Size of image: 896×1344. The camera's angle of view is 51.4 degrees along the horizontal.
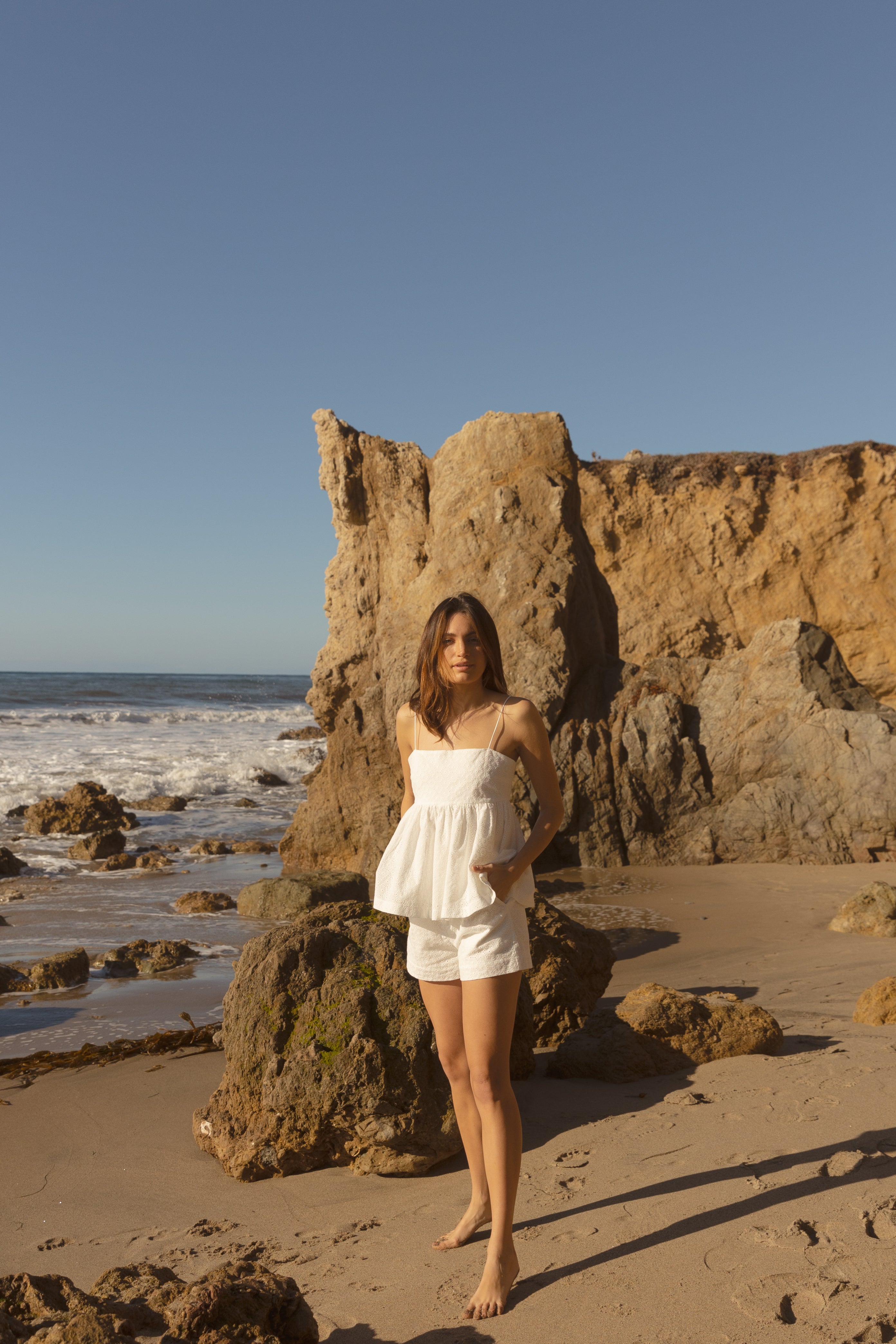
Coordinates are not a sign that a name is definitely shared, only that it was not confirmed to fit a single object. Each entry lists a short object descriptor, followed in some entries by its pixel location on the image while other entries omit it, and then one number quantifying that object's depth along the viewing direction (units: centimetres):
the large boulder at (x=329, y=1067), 356
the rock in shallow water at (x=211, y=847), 1254
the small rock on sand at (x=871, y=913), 695
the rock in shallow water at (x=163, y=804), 1673
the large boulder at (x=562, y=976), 490
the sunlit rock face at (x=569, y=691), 1004
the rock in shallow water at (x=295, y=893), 856
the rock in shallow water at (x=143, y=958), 691
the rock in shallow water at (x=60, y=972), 651
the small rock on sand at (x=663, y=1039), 420
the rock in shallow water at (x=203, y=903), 895
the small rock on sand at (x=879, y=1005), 474
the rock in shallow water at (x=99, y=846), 1212
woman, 273
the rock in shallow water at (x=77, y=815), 1423
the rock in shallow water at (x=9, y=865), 1101
